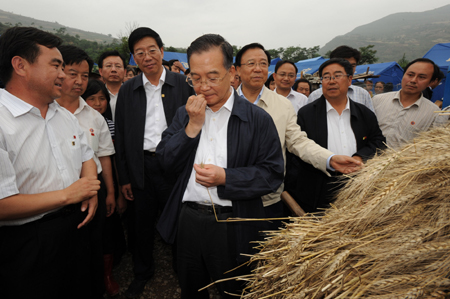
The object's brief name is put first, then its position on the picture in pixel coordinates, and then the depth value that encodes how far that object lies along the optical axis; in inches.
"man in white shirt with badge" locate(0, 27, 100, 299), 60.7
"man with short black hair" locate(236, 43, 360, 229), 91.4
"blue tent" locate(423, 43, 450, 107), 487.5
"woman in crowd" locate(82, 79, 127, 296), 113.3
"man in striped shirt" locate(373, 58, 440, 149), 123.7
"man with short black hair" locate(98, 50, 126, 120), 150.3
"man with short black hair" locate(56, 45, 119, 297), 94.7
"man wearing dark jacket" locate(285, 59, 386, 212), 104.0
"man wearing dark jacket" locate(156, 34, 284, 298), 66.7
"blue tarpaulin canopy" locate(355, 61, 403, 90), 745.6
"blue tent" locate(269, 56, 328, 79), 836.0
